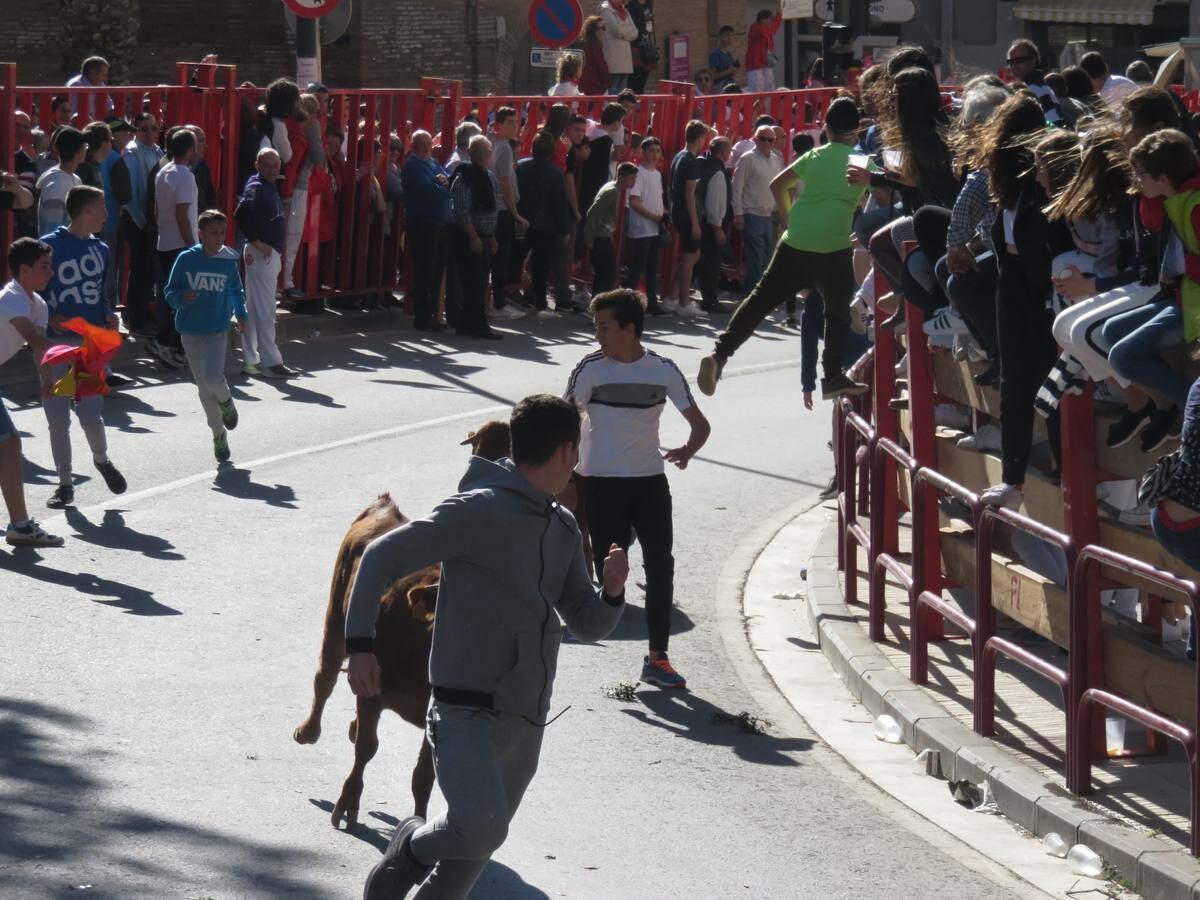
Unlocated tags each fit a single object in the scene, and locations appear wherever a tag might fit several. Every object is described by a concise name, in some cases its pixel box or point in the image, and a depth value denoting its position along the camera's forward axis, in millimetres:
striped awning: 43125
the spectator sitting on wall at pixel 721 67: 33281
